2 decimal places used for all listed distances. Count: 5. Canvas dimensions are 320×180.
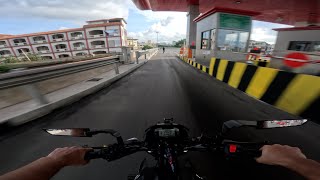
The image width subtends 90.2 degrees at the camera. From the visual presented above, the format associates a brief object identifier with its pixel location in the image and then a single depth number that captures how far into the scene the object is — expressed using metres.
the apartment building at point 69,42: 58.72
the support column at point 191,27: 20.86
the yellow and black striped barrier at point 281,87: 3.26
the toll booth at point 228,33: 13.02
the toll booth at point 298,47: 6.34
